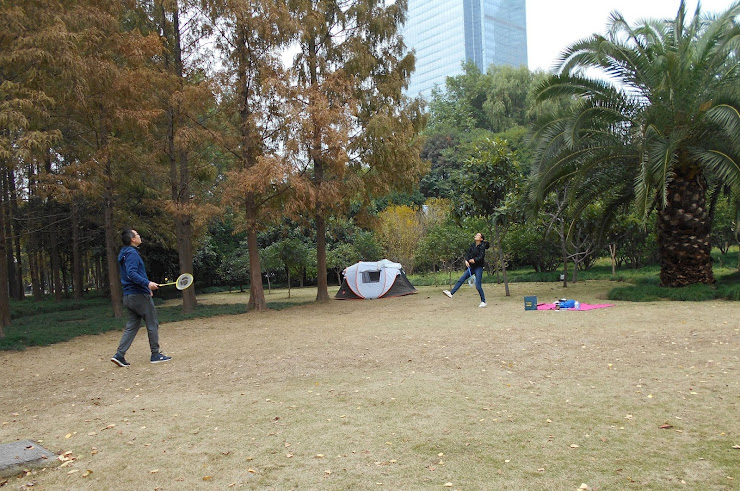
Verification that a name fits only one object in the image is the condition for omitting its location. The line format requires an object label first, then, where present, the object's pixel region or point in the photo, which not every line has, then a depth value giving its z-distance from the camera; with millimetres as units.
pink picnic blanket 11581
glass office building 101500
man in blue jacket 7281
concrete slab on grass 3611
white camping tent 18469
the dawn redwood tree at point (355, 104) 14227
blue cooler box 11695
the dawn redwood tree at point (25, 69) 10047
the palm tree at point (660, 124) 11914
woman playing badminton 12750
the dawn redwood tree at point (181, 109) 13977
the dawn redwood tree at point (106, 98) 11656
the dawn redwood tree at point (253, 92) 14000
